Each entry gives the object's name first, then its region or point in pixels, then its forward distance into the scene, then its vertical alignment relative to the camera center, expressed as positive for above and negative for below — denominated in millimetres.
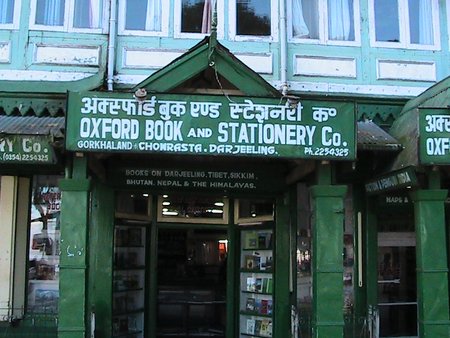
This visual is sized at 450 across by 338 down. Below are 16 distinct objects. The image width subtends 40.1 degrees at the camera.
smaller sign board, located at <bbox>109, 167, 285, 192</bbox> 9766 +1069
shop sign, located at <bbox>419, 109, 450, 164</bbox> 7781 +1413
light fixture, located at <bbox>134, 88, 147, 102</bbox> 7520 +1835
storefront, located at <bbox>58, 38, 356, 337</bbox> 7590 +615
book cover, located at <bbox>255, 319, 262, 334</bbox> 10414 -1327
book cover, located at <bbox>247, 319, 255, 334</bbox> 10500 -1341
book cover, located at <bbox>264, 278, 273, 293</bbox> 10329 -653
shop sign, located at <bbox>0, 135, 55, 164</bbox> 7703 +1187
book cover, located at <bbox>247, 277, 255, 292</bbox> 10609 -636
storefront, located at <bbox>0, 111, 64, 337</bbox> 9422 -18
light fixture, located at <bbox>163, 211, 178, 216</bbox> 10844 +577
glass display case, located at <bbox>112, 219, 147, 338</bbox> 10023 -544
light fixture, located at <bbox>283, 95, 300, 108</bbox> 7688 +1813
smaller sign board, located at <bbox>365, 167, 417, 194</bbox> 7977 +923
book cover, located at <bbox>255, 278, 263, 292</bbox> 10508 -631
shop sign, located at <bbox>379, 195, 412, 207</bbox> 10086 +781
